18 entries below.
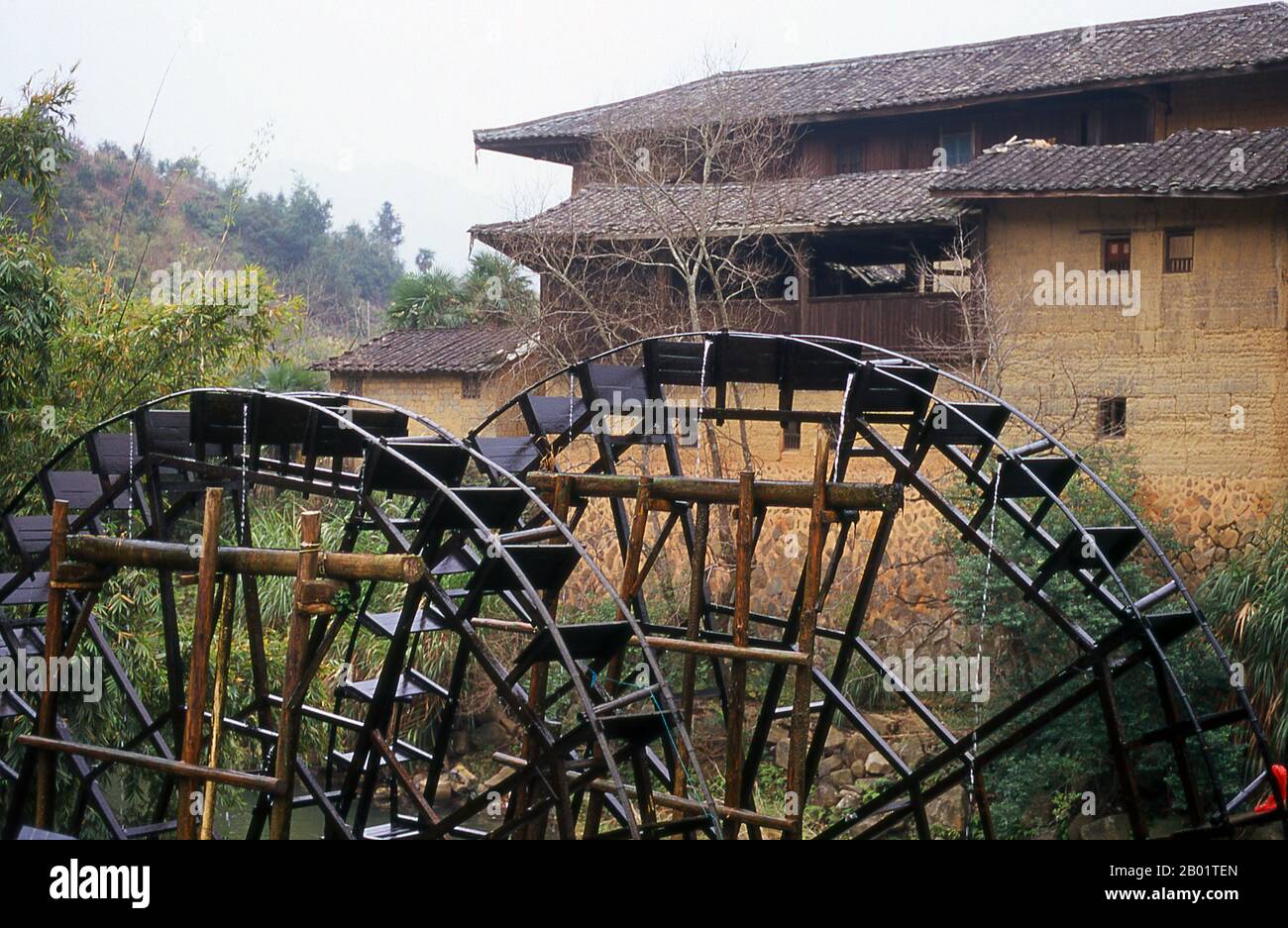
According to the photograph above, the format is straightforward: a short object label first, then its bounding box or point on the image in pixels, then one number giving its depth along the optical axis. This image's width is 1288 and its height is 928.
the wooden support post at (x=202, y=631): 7.75
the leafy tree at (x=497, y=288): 23.81
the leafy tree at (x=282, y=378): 20.52
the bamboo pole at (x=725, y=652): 8.95
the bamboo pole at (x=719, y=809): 9.20
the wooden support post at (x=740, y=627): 9.12
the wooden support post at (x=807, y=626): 8.95
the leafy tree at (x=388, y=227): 57.78
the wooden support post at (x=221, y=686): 7.79
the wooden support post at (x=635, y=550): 9.52
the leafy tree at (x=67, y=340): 12.16
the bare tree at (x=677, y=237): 19.81
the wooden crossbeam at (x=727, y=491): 8.84
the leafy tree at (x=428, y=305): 26.11
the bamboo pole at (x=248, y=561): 7.37
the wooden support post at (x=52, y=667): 8.91
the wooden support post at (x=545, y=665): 9.92
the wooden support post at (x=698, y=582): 9.56
